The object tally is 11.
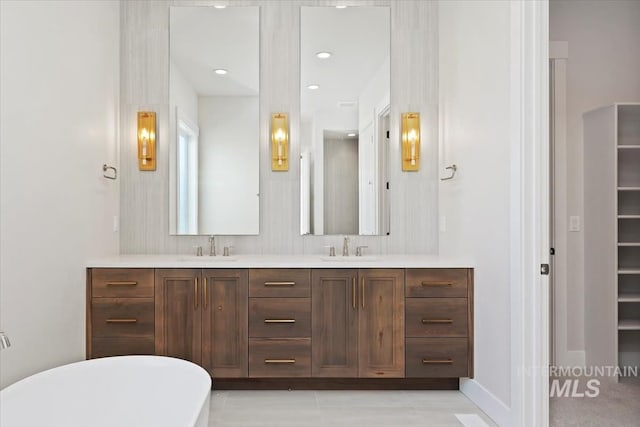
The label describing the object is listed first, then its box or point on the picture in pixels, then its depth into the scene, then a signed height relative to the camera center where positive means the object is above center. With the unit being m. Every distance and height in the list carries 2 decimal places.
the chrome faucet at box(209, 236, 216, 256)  3.58 -0.23
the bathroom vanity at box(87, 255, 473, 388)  3.13 -0.63
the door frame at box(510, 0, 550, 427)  2.42 +0.00
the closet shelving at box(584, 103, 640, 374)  3.45 -0.15
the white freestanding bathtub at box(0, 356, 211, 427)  2.02 -0.76
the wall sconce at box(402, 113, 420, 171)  3.73 +0.52
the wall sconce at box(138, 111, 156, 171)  3.66 +0.52
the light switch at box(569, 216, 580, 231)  3.66 -0.09
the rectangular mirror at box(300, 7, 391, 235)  3.72 +0.68
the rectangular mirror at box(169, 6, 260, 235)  3.70 +0.68
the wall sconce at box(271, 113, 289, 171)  3.71 +0.52
